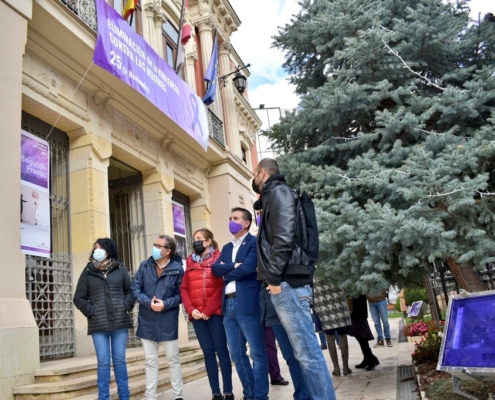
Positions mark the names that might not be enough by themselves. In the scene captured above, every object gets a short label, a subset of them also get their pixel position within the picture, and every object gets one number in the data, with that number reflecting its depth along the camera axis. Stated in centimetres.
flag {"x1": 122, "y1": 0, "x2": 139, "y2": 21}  1055
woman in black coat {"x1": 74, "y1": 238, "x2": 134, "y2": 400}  509
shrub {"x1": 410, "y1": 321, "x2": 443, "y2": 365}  598
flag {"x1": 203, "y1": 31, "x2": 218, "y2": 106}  1386
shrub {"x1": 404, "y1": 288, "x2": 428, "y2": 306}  2222
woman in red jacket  514
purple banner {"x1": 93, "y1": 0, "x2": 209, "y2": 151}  838
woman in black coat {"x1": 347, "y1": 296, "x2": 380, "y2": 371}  670
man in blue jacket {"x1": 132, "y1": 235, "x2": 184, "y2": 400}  532
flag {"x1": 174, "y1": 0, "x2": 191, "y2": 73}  1272
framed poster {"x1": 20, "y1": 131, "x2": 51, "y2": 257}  757
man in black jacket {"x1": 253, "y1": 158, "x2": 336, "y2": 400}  333
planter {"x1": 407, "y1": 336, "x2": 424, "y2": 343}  1045
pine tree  487
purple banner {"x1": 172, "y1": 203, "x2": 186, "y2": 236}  1340
